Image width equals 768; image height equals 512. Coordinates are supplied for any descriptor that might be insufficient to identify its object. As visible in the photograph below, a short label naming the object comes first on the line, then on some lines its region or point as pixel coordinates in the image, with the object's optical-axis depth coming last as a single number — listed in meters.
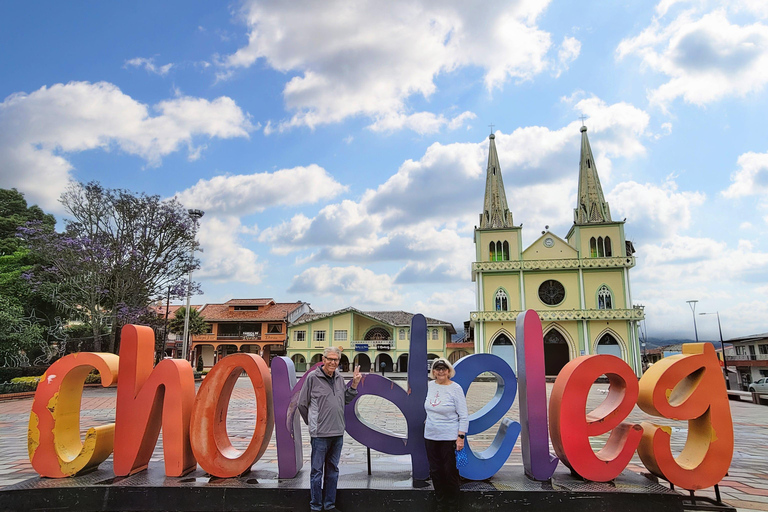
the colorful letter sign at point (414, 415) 5.00
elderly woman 4.48
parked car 27.57
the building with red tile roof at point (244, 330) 43.66
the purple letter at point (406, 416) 5.18
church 35.34
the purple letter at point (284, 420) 5.18
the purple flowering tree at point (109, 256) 23.56
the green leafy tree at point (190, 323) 38.72
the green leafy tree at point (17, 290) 20.50
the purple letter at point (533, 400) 5.18
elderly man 4.54
